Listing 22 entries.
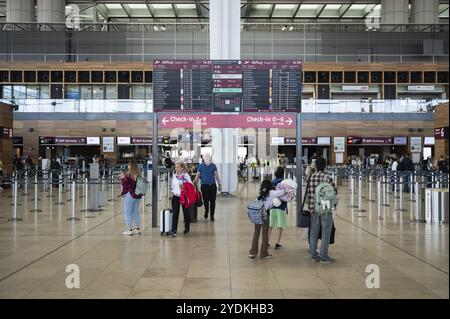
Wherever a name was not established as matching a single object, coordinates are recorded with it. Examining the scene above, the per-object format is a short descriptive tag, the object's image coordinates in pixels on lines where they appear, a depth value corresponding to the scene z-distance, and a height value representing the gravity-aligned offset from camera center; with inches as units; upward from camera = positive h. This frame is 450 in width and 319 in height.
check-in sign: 580.1 +38.3
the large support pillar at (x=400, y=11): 1950.1 +521.2
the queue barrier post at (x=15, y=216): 572.6 -66.4
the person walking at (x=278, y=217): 386.0 -43.9
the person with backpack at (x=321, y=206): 342.3 -32.2
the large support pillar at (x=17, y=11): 1935.3 +516.5
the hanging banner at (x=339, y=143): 1710.1 +40.0
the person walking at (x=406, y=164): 989.2 -15.5
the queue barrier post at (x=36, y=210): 668.7 -67.6
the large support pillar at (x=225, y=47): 879.7 +176.4
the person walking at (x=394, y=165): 1110.5 -19.4
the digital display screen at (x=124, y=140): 1723.7 +50.4
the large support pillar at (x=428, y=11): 1948.8 +521.1
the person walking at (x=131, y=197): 470.4 -35.8
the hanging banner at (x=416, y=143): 1696.6 +39.5
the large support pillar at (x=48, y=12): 1927.9 +512.6
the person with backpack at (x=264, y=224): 359.3 -45.6
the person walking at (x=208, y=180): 568.4 -25.7
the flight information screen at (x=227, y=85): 538.6 +71.1
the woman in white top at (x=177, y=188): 465.7 -27.8
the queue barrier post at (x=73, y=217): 582.8 -67.1
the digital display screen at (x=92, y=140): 1717.5 +50.4
